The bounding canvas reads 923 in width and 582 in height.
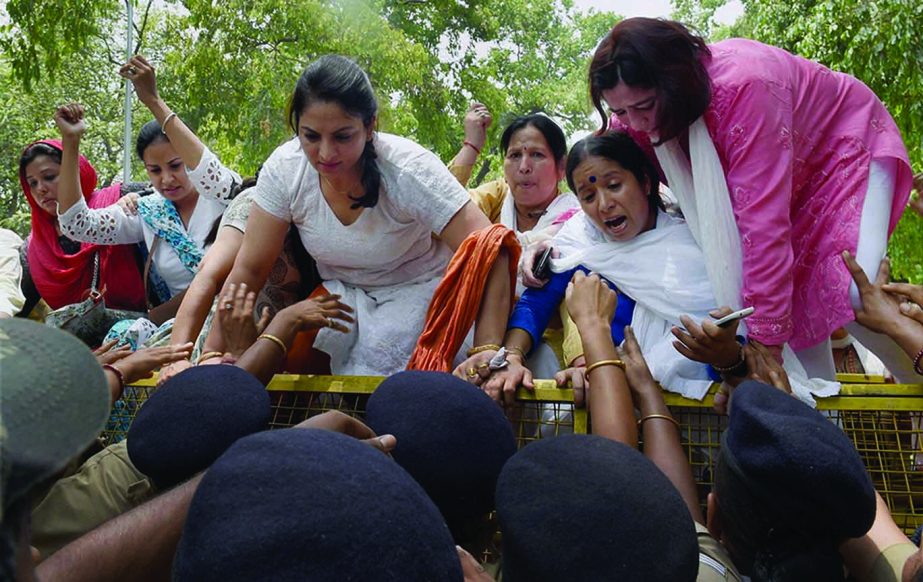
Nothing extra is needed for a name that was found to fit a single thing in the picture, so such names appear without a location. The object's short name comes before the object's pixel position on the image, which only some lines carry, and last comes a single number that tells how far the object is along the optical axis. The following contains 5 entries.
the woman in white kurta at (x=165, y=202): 3.78
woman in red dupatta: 4.14
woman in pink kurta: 2.42
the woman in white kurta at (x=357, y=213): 2.85
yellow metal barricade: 2.22
